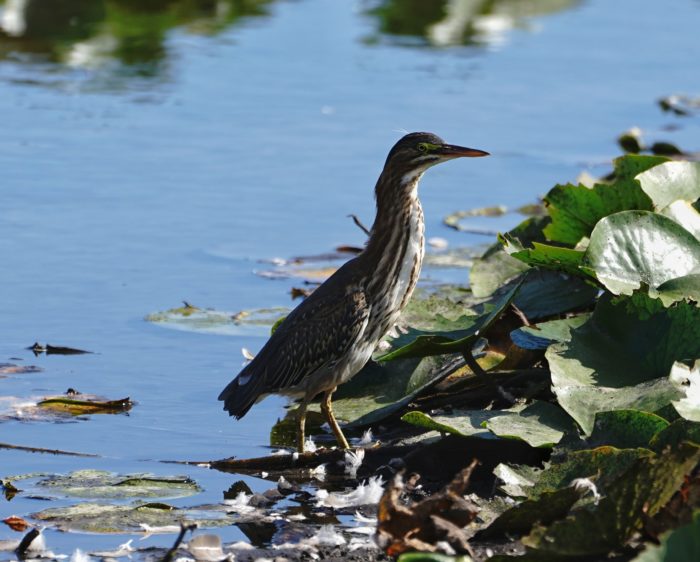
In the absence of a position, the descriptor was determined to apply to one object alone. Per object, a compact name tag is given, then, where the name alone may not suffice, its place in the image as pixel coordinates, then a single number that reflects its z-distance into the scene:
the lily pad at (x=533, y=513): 9.01
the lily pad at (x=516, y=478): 9.77
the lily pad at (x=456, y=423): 10.49
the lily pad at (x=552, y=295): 12.60
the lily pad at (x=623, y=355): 10.25
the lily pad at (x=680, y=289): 10.89
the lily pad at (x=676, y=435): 9.42
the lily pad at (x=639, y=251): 11.15
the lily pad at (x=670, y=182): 12.71
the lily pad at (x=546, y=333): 11.17
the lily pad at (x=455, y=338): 11.25
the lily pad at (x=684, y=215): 11.93
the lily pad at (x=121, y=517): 9.62
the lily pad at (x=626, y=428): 9.72
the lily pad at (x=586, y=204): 12.50
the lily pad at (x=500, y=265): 13.64
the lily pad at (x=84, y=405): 11.96
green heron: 11.83
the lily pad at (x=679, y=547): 7.21
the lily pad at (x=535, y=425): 10.23
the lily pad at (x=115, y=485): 10.27
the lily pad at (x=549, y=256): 11.39
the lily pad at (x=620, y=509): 8.51
